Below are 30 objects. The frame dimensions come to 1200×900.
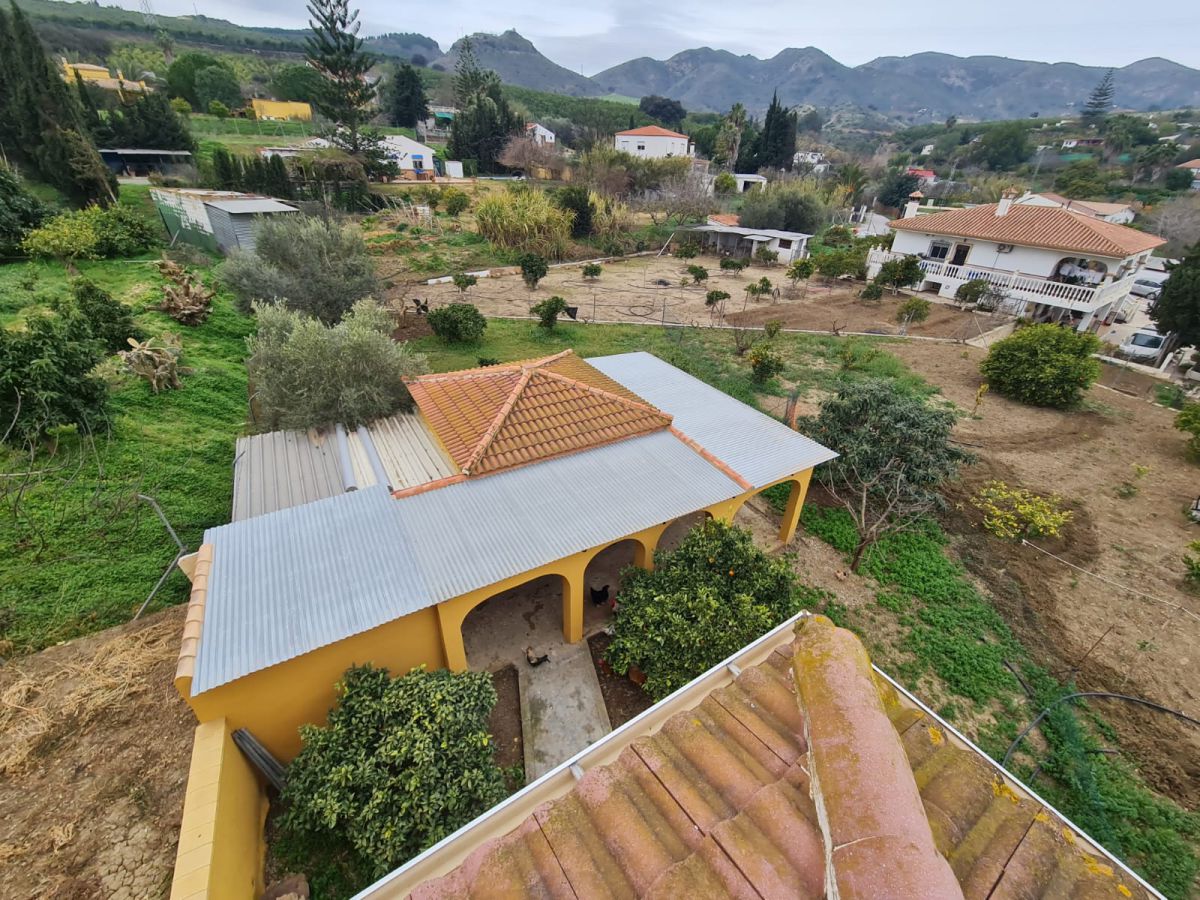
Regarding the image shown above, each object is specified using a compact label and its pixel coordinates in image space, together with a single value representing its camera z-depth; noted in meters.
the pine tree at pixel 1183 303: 19.91
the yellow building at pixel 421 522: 5.27
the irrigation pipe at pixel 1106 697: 6.99
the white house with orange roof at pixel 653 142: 66.69
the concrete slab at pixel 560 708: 6.71
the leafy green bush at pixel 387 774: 4.91
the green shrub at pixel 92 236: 16.84
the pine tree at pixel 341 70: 38.97
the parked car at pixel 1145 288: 33.83
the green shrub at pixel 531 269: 25.87
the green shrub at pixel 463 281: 24.73
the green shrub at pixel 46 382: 8.55
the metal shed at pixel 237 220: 20.28
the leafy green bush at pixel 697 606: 6.62
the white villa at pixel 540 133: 65.32
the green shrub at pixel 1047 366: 16.00
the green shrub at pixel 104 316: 12.45
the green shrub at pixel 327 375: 9.74
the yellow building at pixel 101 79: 51.34
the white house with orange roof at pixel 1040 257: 24.67
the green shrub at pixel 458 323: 18.67
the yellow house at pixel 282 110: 62.00
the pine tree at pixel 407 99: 63.72
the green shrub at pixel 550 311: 20.25
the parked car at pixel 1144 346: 22.30
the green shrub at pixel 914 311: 23.78
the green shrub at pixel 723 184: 54.91
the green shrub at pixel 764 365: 16.36
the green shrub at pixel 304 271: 16.11
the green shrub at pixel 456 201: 39.53
